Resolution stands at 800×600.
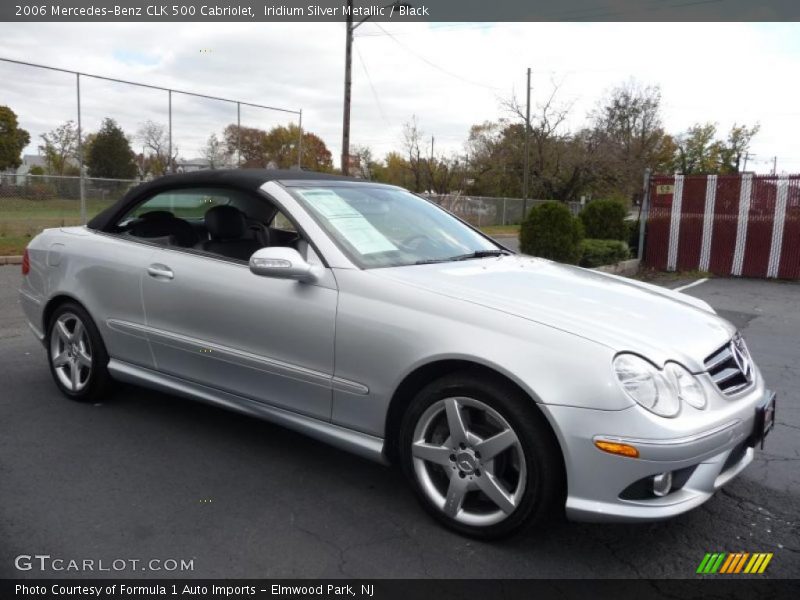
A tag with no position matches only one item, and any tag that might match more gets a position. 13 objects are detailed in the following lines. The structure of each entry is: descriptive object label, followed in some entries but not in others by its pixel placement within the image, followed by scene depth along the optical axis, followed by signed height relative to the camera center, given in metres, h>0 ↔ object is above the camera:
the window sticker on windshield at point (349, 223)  3.39 -0.12
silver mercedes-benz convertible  2.50 -0.64
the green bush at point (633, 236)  15.03 -0.58
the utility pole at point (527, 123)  34.16 +4.18
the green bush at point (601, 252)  12.60 -0.82
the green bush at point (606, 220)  14.93 -0.27
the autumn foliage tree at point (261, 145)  19.81 +1.57
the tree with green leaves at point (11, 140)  17.10 +1.32
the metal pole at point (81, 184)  16.64 +0.10
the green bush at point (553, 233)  11.82 -0.47
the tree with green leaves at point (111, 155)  17.66 +0.94
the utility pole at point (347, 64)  18.58 +3.68
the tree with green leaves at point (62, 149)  16.78 +1.03
